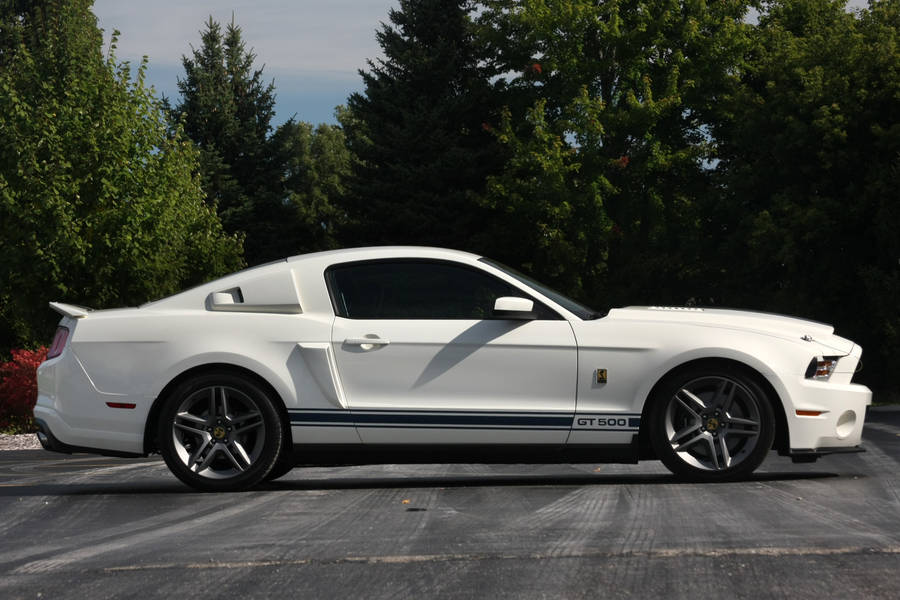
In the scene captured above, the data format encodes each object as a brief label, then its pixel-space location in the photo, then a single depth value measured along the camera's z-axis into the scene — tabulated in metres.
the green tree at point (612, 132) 43.28
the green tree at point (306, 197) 53.60
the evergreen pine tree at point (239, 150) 53.75
